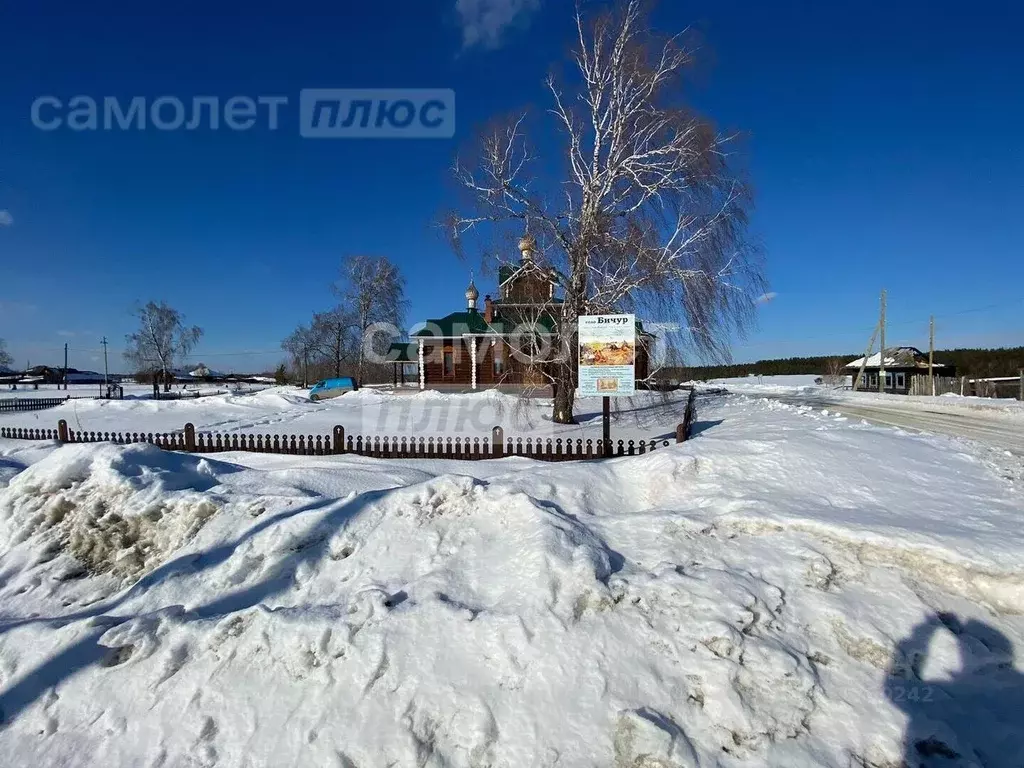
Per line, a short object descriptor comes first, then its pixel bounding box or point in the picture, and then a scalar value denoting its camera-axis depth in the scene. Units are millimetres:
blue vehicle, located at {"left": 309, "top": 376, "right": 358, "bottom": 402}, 32156
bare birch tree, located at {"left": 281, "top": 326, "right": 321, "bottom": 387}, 56706
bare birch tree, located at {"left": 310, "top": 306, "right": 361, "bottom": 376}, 44312
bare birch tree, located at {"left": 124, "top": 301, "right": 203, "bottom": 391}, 50531
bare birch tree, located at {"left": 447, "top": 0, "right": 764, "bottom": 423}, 11914
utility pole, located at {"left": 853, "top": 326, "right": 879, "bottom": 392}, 38750
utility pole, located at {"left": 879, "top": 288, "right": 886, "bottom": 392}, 36125
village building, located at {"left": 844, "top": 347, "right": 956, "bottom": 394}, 46281
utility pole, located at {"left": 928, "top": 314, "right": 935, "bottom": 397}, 35594
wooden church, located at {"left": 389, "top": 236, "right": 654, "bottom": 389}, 13305
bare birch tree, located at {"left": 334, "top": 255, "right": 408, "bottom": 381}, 41125
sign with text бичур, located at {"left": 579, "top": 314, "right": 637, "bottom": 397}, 9203
